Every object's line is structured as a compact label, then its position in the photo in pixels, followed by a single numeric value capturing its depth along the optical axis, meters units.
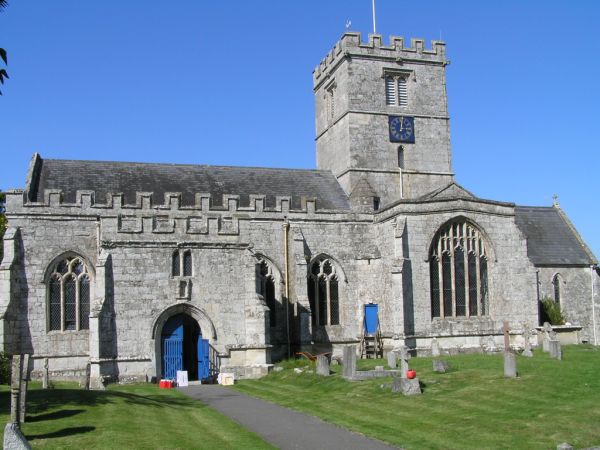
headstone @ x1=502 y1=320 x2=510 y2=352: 22.94
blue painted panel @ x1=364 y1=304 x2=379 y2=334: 35.31
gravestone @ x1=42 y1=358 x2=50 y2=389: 27.89
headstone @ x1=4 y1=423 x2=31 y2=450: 12.61
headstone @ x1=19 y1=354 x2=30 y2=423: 17.47
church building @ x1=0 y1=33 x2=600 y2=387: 30.47
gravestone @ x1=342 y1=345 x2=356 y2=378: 24.64
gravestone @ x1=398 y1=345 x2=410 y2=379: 22.00
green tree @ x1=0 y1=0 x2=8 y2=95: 12.54
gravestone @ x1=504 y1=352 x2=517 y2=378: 21.25
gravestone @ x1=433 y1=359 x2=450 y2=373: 24.25
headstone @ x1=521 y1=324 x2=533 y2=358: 28.66
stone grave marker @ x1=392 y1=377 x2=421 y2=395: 21.11
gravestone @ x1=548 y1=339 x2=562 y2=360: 26.52
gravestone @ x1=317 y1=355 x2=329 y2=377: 26.70
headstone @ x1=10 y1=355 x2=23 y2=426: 15.84
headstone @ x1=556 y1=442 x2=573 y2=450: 13.06
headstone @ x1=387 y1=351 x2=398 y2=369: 27.31
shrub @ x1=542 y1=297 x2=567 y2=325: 40.12
